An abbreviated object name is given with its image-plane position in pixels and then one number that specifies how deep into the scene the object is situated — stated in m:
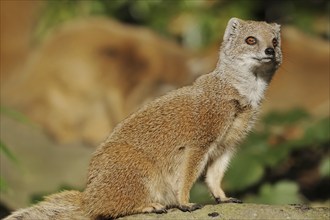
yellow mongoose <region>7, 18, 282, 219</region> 13.23
